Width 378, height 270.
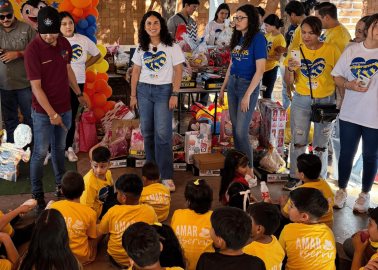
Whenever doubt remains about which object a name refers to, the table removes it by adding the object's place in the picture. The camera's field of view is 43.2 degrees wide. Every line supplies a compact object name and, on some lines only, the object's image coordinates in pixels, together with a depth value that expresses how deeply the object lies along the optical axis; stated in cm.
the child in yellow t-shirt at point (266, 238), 248
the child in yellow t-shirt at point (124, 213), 294
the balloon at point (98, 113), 565
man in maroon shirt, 349
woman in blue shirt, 413
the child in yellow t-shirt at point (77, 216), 289
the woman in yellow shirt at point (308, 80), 400
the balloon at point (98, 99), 557
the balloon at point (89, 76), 542
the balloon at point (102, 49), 570
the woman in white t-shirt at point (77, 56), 478
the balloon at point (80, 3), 504
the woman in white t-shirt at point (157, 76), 412
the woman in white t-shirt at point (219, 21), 688
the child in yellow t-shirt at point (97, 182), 349
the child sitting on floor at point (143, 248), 210
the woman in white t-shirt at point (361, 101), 364
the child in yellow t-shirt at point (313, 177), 343
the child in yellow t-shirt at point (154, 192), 352
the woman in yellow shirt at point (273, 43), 595
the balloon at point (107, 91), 564
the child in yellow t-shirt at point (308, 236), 264
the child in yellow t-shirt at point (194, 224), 284
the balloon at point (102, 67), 564
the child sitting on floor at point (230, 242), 222
